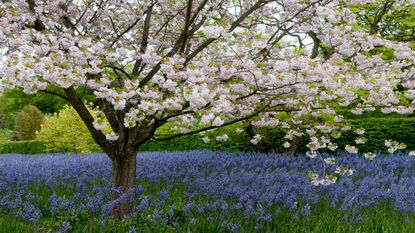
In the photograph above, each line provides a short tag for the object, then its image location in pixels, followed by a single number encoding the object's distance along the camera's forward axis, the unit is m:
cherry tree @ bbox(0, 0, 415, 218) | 4.79
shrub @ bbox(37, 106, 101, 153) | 18.19
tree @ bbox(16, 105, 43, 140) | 28.94
